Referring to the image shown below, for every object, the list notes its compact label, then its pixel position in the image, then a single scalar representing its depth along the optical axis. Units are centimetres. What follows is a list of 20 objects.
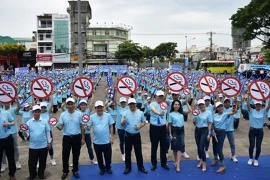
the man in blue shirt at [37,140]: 579
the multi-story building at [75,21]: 6259
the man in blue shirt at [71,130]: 595
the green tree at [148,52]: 6263
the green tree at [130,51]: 5697
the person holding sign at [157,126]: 633
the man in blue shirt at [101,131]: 602
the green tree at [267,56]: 4811
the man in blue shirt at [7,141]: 586
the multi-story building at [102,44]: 6450
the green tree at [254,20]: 2345
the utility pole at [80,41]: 1400
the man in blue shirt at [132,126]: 619
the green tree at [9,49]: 5061
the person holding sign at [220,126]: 634
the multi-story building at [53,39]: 5469
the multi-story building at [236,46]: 11499
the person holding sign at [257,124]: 650
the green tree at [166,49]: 6197
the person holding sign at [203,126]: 637
